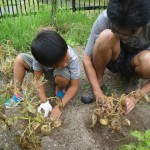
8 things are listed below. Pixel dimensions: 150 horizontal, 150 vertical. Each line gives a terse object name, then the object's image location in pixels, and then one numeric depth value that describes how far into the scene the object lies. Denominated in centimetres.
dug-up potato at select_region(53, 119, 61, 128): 105
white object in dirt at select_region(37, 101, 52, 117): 131
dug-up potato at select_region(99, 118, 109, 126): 115
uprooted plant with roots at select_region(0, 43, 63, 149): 100
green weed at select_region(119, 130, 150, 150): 105
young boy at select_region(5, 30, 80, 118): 124
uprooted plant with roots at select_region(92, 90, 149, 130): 114
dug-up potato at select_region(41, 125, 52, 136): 103
